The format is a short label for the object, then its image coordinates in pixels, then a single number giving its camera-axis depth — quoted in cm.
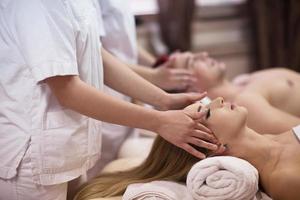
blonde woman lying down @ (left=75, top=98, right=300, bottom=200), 145
